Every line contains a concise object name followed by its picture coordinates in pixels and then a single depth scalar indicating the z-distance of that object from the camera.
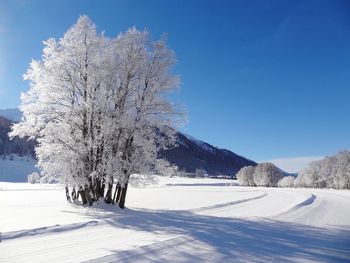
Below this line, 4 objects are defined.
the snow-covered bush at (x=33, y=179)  112.75
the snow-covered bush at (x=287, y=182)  168.75
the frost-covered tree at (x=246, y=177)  190.45
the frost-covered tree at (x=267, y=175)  177.88
